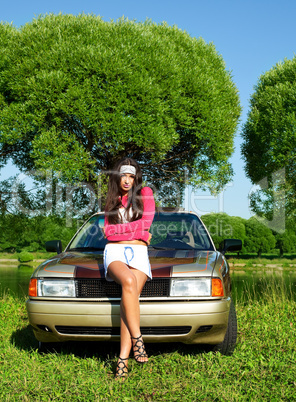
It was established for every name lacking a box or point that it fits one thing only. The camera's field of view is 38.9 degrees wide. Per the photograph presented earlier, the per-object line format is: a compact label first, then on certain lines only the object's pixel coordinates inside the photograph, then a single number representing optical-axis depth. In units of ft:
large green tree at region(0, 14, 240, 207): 41.37
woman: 11.90
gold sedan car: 12.76
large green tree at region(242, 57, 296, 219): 63.26
